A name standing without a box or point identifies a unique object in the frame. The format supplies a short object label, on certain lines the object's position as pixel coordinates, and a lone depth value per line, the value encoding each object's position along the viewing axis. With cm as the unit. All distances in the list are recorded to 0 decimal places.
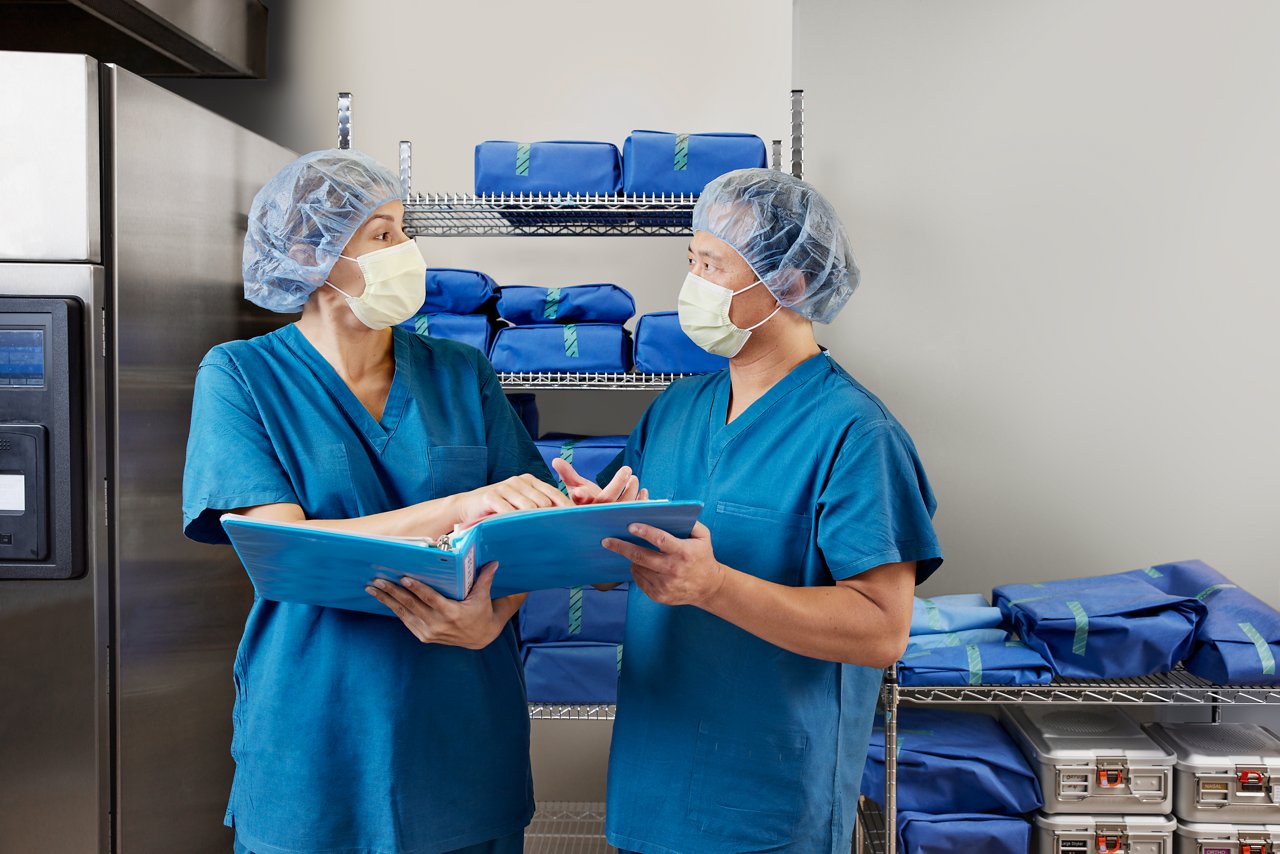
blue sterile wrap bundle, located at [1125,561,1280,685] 212
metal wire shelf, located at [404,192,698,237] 232
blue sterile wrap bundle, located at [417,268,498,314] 241
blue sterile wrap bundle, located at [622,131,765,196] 230
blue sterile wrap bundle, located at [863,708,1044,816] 218
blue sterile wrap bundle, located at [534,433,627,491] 238
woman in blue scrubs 131
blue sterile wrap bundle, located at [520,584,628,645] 238
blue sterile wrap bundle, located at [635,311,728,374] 232
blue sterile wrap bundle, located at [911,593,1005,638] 222
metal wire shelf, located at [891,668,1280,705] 214
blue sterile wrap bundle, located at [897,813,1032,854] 216
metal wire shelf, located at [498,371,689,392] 240
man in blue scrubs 134
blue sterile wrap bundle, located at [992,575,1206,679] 213
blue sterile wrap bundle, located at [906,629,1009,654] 219
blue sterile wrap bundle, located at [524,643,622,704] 235
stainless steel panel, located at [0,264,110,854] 186
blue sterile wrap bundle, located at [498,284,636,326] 239
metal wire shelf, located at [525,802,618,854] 270
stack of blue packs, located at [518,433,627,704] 235
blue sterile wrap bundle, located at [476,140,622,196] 233
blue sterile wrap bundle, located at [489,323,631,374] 238
